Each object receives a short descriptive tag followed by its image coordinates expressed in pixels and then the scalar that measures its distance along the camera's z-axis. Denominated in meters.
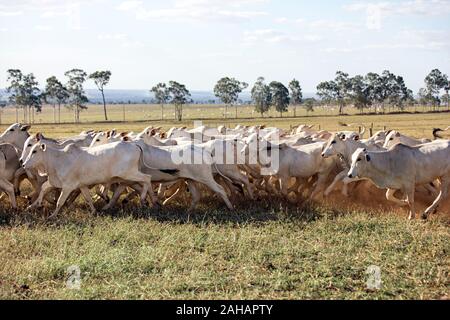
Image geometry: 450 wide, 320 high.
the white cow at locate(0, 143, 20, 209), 12.58
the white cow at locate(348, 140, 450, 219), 11.75
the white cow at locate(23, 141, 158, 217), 12.18
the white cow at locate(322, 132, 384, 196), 13.48
